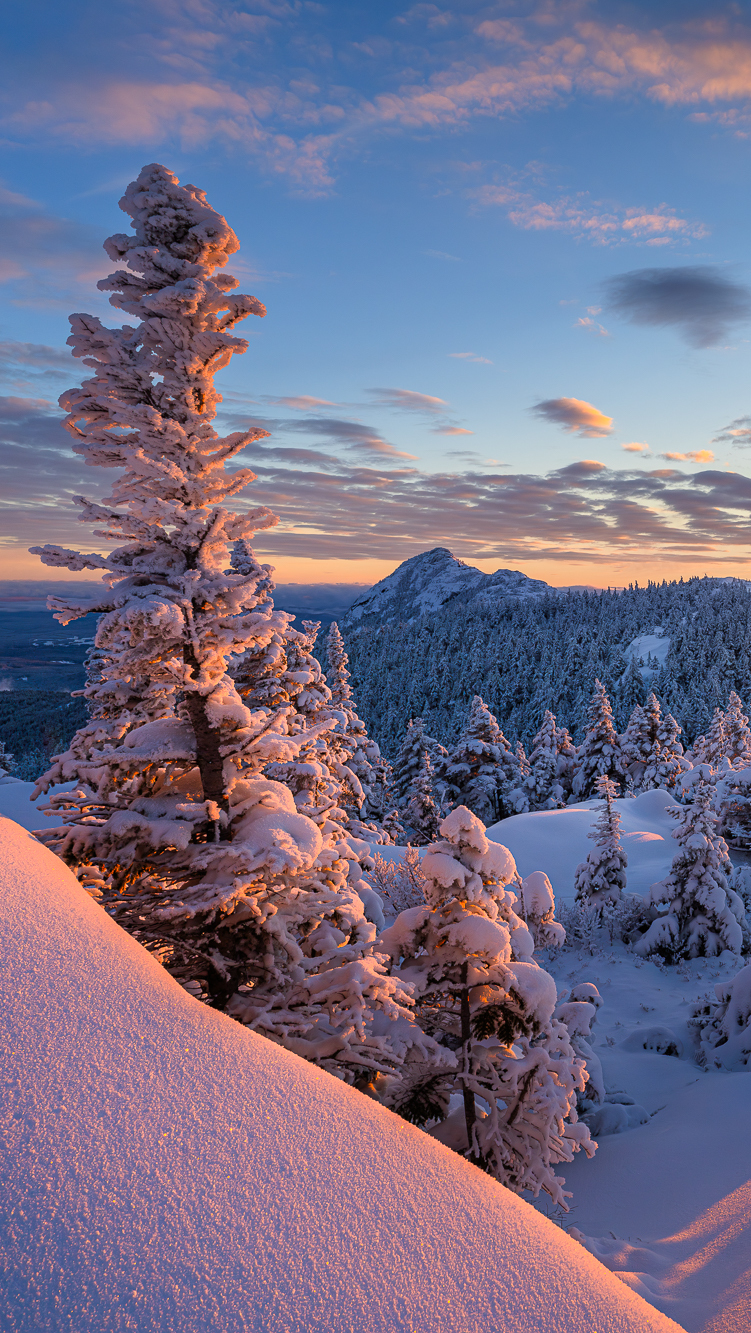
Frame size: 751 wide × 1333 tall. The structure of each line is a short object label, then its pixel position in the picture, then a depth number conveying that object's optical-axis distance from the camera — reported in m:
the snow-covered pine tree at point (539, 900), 12.93
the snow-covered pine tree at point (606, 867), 20.69
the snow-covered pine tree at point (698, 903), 18.09
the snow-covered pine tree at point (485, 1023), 6.61
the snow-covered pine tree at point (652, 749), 42.78
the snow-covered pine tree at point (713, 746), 42.03
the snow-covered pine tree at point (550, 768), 42.41
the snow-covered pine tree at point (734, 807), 26.61
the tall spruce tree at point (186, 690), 5.58
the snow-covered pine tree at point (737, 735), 39.68
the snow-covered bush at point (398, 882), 19.03
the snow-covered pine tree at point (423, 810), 36.75
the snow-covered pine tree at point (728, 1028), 12.28
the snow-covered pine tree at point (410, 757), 41.78
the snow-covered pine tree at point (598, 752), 42.97
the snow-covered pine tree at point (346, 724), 24.79
